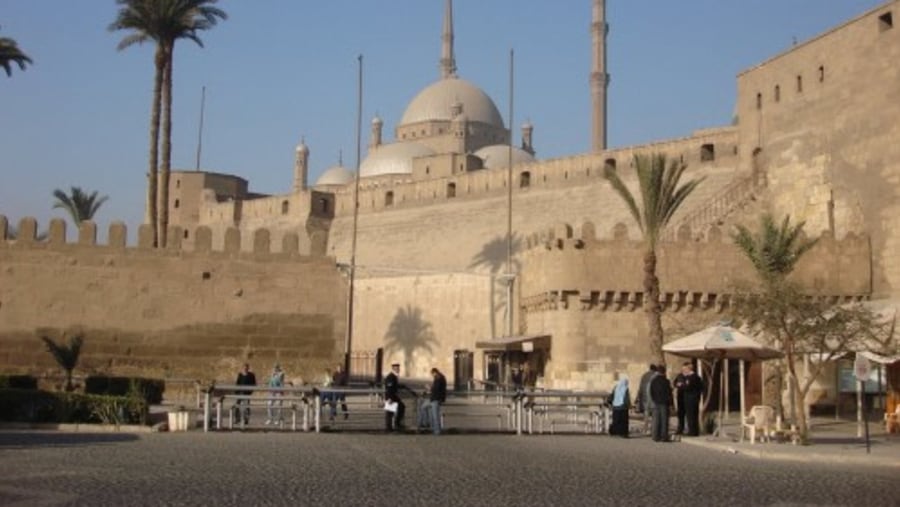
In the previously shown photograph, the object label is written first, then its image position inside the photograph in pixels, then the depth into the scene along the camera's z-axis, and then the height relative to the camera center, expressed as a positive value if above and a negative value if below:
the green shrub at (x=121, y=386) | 18.80 -0.74
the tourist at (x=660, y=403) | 14.71 -0.70
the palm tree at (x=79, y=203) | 41.66 +5.84
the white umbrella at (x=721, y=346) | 15.57 +0.15
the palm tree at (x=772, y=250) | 21.73 +2.27
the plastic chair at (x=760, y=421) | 14.89 -0.95
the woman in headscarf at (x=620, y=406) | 15.24 -0.78
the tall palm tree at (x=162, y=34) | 27.94 +8.76
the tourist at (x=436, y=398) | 15.02 -0.69
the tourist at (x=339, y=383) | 16.42 -0.66
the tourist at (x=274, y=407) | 15.25 -0.90
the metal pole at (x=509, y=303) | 29.61 +1.43
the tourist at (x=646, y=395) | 15.23 -0.65
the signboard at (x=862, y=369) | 13.18 -0.15
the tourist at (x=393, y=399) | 15.12 -0.71
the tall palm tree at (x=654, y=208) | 21.92 +3.17
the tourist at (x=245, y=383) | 15.16 -0.58
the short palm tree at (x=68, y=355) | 19.75 -0.18
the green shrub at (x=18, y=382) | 17.86 -0.65
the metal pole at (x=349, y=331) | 23.65 +0.57
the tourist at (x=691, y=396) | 15.45 -0.63
